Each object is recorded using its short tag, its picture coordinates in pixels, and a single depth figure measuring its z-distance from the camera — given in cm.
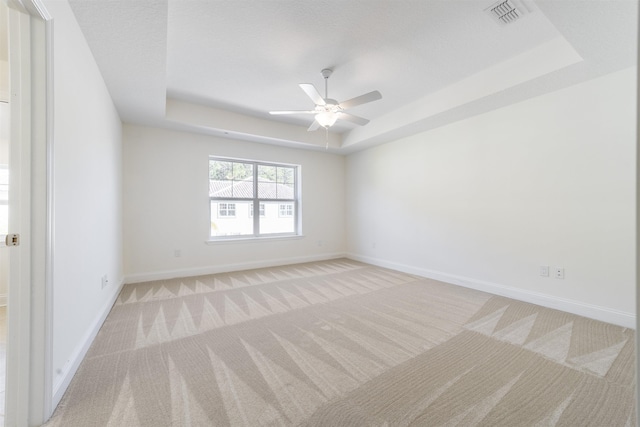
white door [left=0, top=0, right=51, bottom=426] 126
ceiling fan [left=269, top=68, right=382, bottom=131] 252
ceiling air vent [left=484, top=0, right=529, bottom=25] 188
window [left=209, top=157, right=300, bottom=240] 458
